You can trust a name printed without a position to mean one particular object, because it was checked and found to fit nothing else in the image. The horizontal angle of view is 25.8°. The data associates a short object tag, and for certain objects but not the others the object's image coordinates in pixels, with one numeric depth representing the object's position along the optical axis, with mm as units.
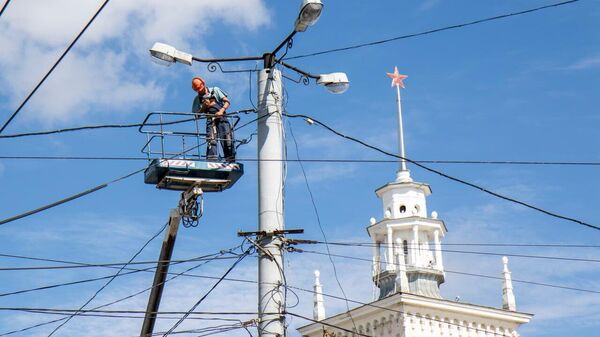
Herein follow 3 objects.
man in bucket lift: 20016
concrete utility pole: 18406
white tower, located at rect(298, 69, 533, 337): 59938
